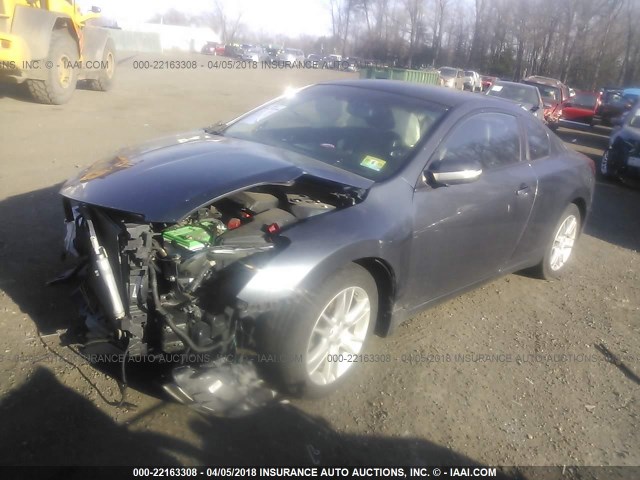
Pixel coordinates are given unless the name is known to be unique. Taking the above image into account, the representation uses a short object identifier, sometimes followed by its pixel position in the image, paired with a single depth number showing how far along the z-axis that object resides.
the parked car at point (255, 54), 47.40
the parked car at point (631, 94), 21.96
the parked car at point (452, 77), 27.74
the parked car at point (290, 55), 53.19
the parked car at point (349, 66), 49.91
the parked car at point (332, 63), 50.69
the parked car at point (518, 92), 14.96
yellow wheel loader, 10.73
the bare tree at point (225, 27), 83.00
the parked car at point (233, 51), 51.97
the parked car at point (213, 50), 55.88
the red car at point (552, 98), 16.96
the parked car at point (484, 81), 31.90
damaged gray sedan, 2.84
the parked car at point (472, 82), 29.64
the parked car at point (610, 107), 21.50
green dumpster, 23.86
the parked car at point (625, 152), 10.17
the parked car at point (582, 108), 21.30
